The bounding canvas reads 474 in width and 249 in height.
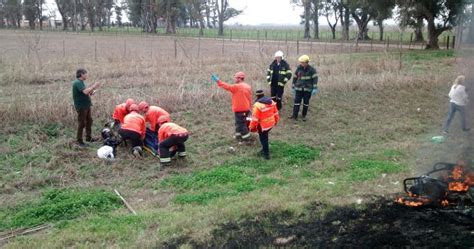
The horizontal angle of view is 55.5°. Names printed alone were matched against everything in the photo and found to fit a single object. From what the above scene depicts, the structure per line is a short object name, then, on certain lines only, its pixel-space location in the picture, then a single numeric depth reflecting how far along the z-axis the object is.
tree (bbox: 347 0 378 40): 50.94
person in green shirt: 9.48
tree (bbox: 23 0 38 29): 89.31
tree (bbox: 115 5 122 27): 109.38
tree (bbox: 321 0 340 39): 63.34
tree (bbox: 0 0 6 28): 91.80
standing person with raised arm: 10.12
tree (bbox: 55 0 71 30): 82.81
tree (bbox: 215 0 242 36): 68.31
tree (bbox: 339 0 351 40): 59.27
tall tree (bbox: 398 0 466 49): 30.60
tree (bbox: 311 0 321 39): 63.22
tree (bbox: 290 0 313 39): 61.98
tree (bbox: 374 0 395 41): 31.98
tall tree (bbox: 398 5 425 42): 32.25
